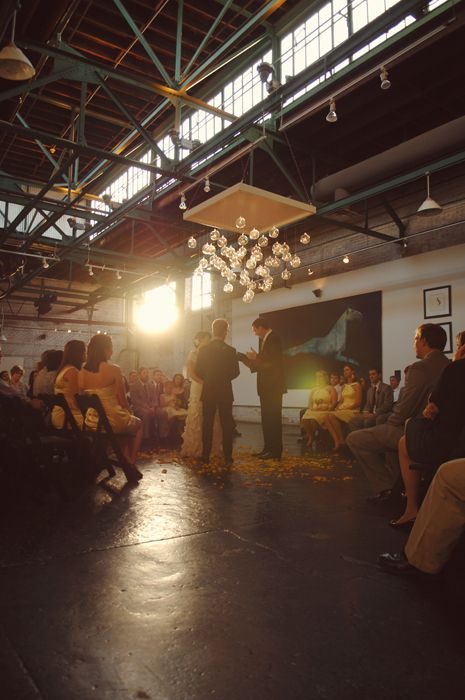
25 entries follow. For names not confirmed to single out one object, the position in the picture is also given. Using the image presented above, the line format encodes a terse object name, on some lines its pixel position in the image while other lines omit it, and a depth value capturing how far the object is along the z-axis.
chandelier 5.79
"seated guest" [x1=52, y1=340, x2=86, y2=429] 4.49
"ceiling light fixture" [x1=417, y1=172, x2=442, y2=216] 6.67
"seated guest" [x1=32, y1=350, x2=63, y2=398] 5.41
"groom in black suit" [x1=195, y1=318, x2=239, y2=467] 5.74
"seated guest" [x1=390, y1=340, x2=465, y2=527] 2.52
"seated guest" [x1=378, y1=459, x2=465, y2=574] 2.12
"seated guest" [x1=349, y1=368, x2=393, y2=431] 6.63
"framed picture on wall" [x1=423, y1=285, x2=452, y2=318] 8.66
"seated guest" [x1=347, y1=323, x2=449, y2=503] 3.33
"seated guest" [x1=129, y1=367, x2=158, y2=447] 7.75
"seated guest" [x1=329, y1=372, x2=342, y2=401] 8.89
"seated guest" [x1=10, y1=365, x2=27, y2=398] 8.79
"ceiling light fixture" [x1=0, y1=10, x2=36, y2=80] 4.54
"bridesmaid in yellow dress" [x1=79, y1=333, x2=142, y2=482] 4.42
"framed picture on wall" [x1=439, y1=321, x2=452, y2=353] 8.53
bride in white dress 6.08
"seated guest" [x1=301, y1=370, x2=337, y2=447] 7.81
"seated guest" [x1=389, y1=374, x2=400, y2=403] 7.89
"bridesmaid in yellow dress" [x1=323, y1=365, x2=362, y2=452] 7.43
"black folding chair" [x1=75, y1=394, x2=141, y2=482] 4.15
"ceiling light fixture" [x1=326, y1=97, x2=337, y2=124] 5.19
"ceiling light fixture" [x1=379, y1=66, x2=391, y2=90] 4.92
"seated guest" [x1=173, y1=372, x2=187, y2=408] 8.45
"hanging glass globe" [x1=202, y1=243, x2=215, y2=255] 6.73
